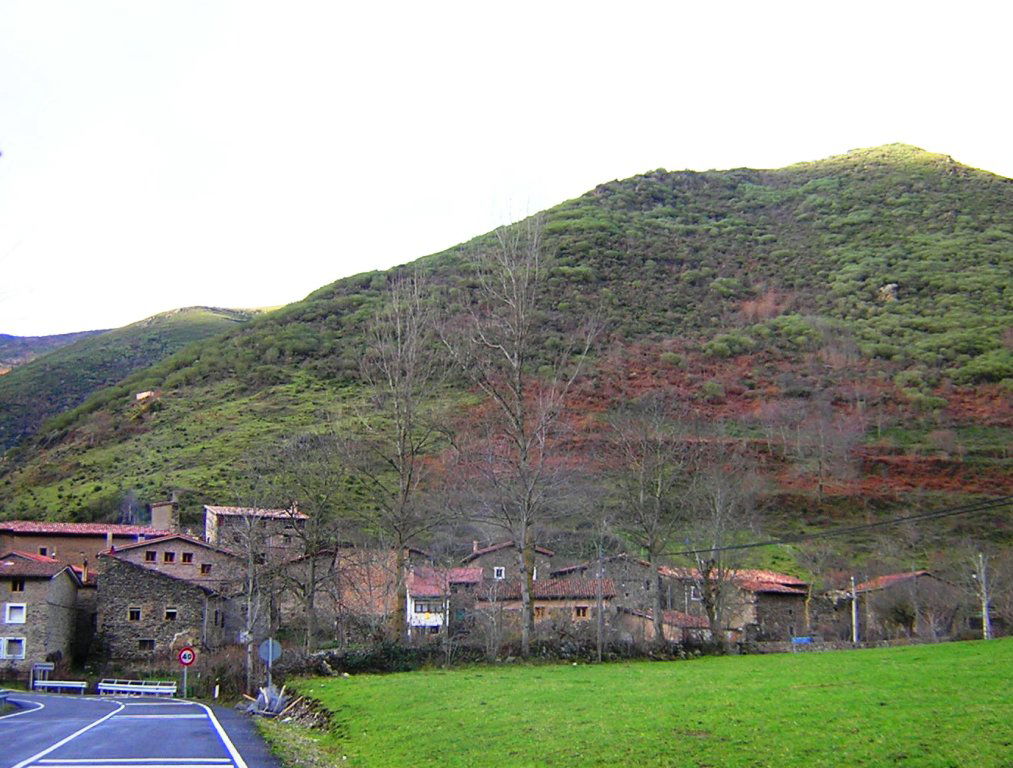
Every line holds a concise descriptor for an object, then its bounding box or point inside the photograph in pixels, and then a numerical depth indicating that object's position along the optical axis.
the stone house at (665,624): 42.47
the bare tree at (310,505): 39.56
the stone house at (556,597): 48.38
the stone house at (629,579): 49.84
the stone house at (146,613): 51.84
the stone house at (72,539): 63.97
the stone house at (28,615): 50.28
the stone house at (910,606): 52.38
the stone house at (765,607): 55.66
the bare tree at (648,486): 41.28
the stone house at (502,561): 57.94
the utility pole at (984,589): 44.22
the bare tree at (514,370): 35.34
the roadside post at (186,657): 35.19
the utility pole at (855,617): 51.48
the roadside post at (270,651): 27.61
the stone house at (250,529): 44.84
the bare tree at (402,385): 36.66
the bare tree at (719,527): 43.28
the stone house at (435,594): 46.94
